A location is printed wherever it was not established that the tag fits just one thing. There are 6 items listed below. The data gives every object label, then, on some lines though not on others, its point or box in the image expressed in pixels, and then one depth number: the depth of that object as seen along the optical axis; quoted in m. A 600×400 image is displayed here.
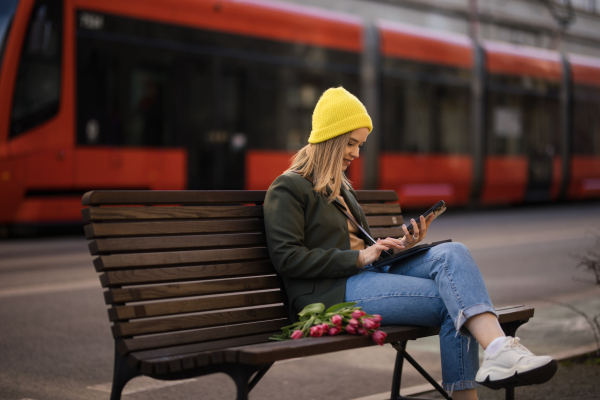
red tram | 10.76
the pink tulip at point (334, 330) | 2.87
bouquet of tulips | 2.88
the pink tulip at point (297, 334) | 2.93
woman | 2.95
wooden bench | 2.68
